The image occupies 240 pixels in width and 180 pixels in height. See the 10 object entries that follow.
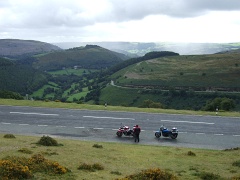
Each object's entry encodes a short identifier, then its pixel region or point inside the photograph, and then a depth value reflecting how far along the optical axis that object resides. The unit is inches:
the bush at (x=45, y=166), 549.6
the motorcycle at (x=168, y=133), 1138.0
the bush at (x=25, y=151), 708.0
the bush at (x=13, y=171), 484.2
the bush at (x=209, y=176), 582.6
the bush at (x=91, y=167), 603.8
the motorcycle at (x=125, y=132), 1143.6
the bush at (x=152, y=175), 537.6
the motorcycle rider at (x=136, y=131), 1071.6
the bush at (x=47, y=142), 864.9
